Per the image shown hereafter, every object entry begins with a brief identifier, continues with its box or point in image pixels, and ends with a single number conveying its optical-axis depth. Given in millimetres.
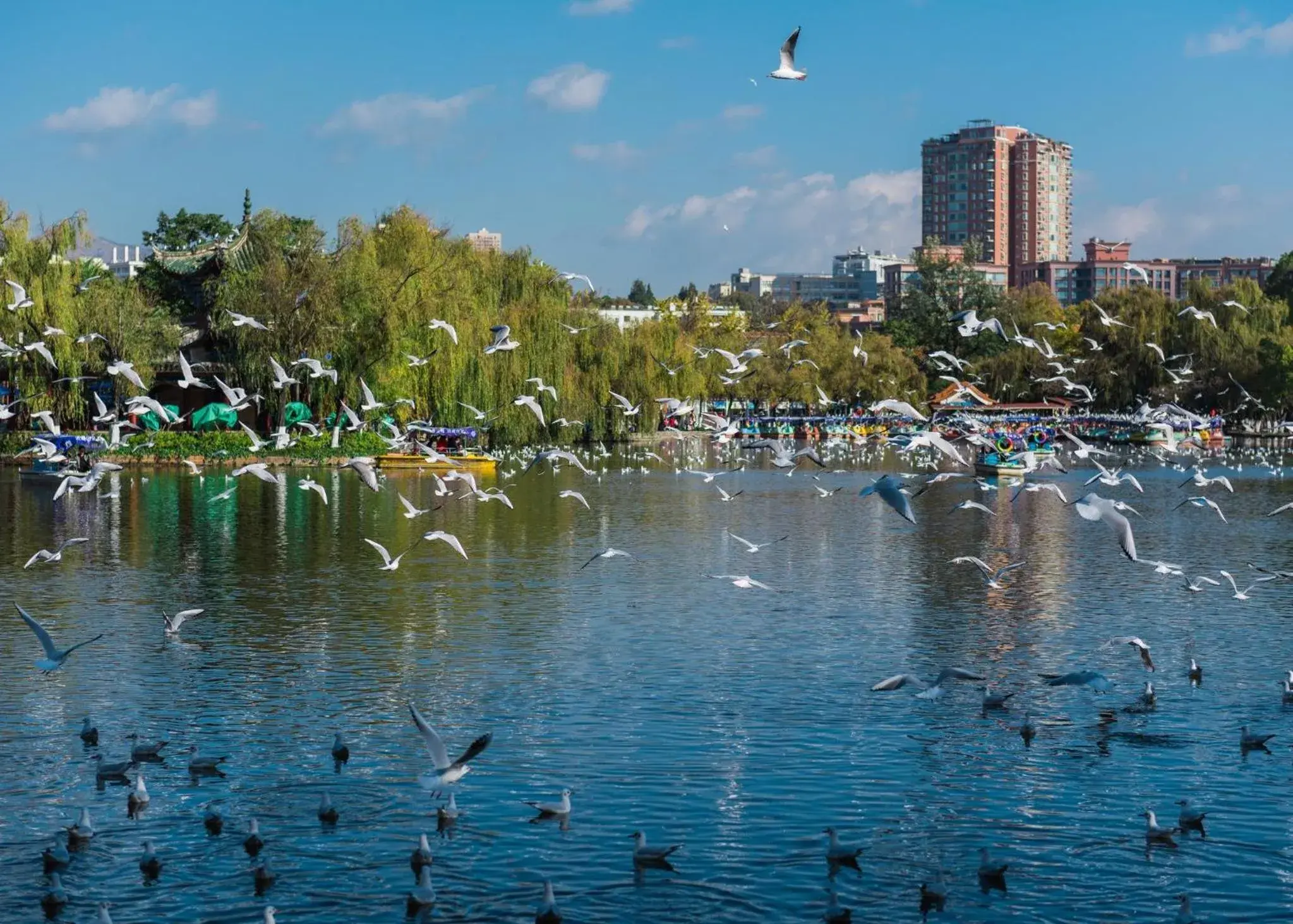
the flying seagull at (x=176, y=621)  20375
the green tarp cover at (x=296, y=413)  57500
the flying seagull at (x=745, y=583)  22734
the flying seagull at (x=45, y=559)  24298
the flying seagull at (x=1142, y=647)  17406
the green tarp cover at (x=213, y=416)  56562
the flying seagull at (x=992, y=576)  23139
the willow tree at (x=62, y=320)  54594
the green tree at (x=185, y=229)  102625
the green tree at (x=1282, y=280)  108925
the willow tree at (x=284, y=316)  54562
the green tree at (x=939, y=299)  117062
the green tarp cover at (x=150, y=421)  59406
